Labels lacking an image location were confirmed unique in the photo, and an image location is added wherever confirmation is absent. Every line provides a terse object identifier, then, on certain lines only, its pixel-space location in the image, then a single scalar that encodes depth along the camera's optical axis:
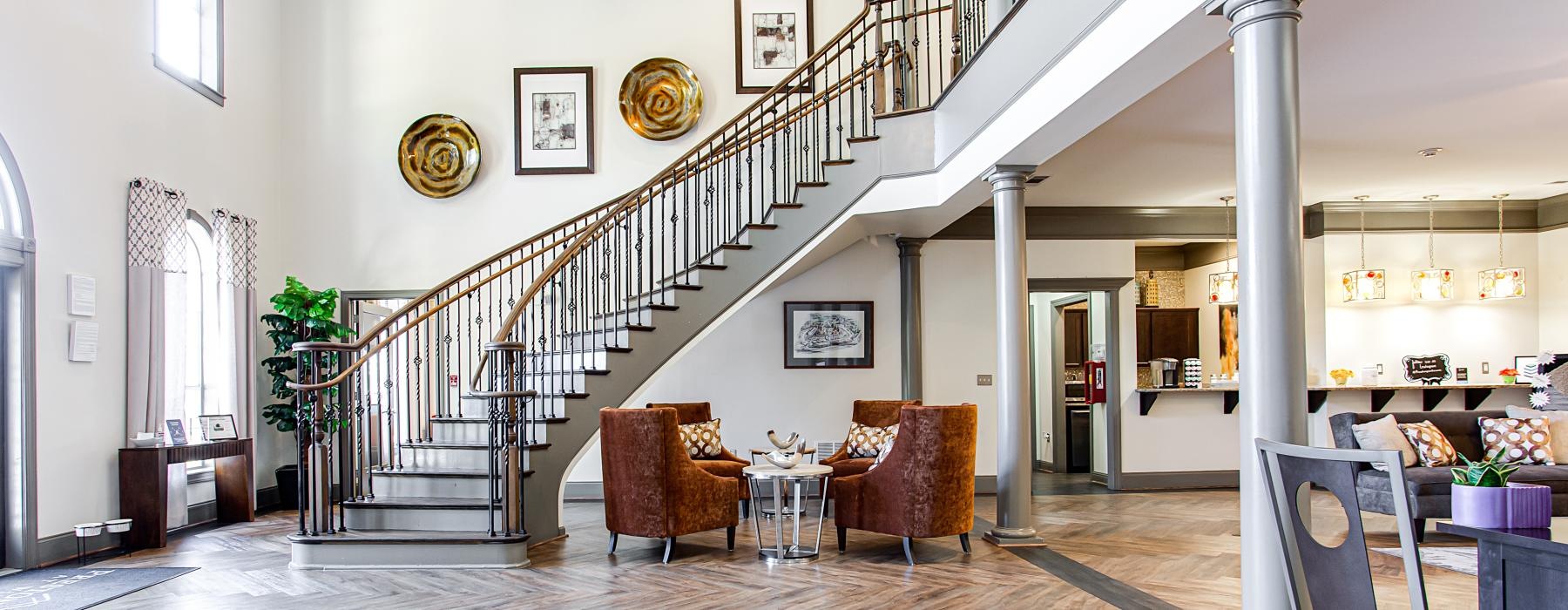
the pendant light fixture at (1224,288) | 8.97
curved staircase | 5.83
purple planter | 2.84
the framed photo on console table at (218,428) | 7.55
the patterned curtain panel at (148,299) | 6.92
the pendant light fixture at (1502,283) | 8.81
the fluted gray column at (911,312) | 8.90
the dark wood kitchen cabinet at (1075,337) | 11.08
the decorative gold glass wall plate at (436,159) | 9.21
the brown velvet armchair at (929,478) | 5.79
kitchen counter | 9.19
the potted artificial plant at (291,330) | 8.02
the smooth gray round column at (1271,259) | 3.17
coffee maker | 9.95
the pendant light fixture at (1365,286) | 8.88
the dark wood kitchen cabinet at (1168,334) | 10.96
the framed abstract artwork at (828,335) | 9.07
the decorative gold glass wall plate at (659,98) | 9.23
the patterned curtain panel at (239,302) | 8.09
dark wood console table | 6.65
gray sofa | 6.38
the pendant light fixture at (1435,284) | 8.99
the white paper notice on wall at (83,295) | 6.43
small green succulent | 2.88
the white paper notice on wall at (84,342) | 6.42
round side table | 5.89
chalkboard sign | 9.26
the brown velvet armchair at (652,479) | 5.89
